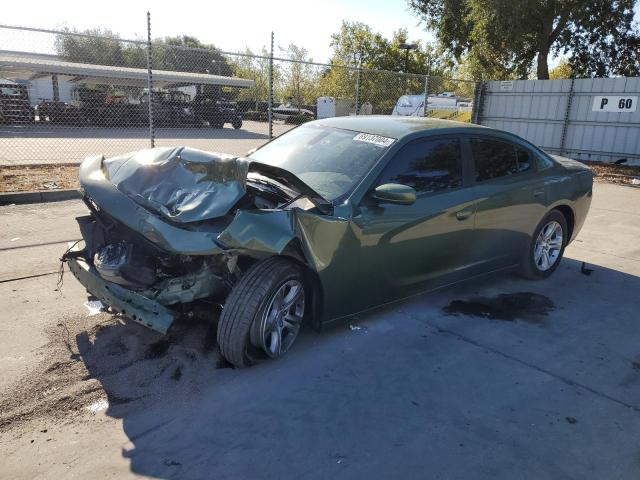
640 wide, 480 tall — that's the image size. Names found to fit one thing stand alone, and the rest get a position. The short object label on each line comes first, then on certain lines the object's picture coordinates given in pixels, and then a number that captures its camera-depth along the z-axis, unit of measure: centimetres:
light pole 3010
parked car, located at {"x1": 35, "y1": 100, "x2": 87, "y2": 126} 1877
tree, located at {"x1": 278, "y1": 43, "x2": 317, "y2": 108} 2869
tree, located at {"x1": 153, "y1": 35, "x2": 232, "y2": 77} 2861
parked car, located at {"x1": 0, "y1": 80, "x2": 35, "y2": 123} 1557
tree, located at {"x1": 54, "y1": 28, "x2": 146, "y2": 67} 2363
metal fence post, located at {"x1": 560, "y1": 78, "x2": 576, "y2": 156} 1594
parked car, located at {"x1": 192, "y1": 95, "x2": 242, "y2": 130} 2293
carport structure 1933
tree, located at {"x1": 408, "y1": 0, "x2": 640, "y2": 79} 1848
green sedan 322
